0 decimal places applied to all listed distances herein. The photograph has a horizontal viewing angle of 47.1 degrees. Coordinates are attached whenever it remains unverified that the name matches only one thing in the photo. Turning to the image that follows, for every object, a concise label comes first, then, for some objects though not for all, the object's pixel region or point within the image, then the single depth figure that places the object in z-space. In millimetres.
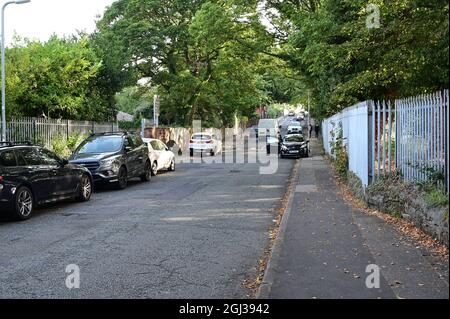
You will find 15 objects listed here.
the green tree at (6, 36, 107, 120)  21922
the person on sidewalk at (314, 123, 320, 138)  51481
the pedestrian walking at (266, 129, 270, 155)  35688
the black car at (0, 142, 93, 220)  10555
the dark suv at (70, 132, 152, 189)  15609
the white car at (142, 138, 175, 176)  19828
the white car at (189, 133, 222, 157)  33438
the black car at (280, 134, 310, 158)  29562
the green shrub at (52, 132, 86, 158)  22719
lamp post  17512
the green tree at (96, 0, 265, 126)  31422
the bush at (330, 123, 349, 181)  16469
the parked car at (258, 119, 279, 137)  54488
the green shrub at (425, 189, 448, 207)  7143
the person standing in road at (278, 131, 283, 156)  31088
